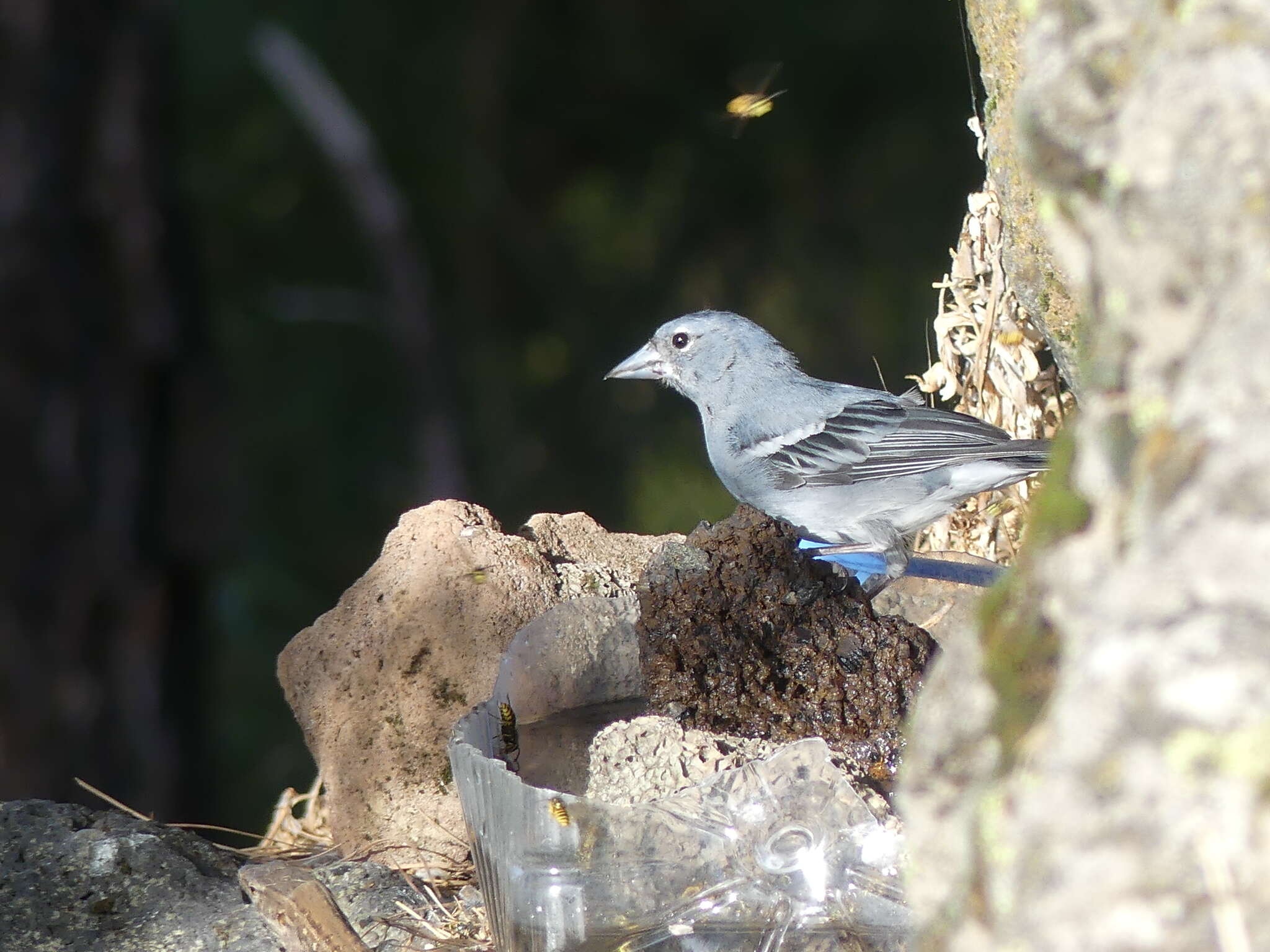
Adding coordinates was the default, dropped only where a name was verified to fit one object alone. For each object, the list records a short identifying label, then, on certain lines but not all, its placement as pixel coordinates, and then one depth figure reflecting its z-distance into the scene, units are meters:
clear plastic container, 4.27
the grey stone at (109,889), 4.81
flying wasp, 7.43
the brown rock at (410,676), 5.67
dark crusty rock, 4.87
